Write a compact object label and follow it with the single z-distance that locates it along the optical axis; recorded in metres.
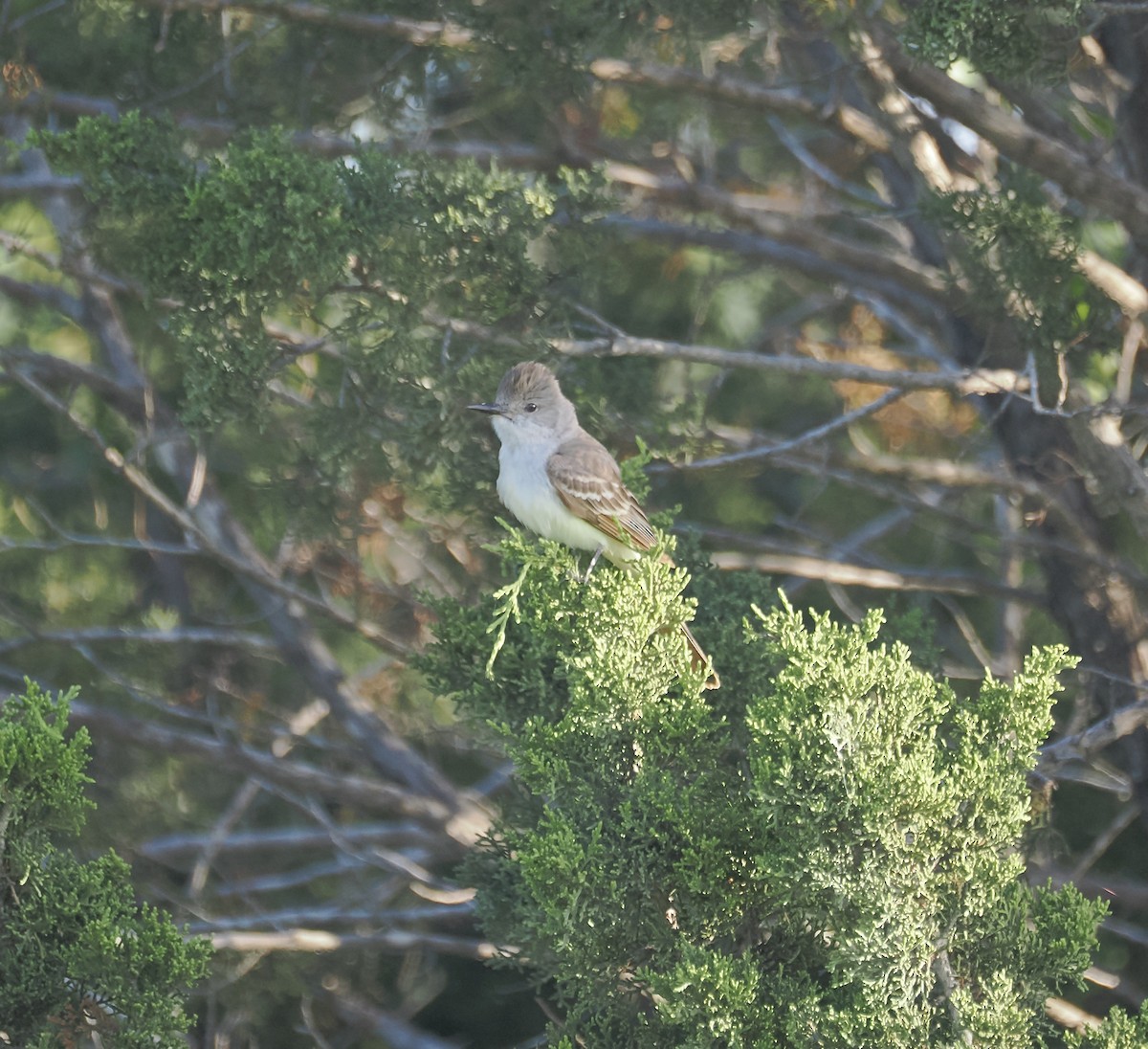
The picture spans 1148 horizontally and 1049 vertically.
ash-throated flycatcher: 9.65
